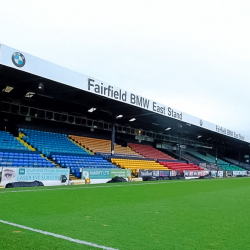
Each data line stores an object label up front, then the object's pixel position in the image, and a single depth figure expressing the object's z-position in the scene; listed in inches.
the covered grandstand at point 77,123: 703.1
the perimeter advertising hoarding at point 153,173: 944.6
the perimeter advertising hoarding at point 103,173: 767.4
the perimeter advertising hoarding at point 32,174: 582.2
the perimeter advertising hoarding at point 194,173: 1182.1
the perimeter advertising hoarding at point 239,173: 1624.5
